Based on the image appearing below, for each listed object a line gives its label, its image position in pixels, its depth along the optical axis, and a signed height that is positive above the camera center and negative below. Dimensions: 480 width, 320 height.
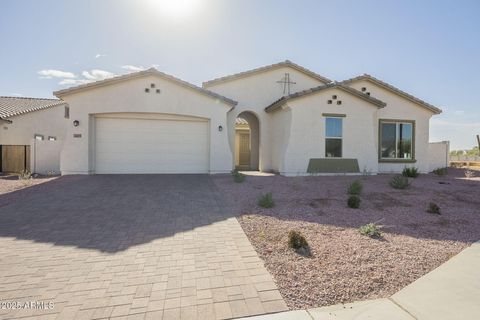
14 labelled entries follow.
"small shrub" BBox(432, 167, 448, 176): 15.14 -1.07
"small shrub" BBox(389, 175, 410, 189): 10.10 -1.17
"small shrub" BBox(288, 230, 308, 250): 4.68 -1.57
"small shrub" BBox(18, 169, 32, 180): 11.93 -1.26
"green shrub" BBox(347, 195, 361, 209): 7.42 -1.39
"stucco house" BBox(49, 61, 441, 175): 12.70 +1.09
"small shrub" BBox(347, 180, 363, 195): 8.92 -1.22
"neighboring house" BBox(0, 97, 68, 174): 14.67 +1.20
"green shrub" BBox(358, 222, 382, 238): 5.44 -1.61
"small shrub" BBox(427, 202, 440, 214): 7.18 -1.50
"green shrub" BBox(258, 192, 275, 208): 7.36 -1.39
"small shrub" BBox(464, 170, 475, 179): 13.76 -1.12
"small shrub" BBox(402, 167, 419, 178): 13.45 -1.01
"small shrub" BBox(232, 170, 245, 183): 10.98 -1.10
